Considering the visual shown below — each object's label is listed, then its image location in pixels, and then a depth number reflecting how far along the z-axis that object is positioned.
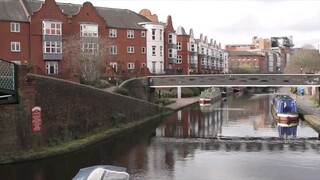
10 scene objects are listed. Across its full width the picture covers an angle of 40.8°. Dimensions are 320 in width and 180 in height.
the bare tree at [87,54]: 48.62
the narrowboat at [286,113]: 44.94
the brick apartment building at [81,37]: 53.59
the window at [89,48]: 52.01
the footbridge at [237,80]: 48.60
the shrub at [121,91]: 45.50
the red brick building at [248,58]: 178.00
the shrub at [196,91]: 83.34
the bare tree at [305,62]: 93.38
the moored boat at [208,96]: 70.62
